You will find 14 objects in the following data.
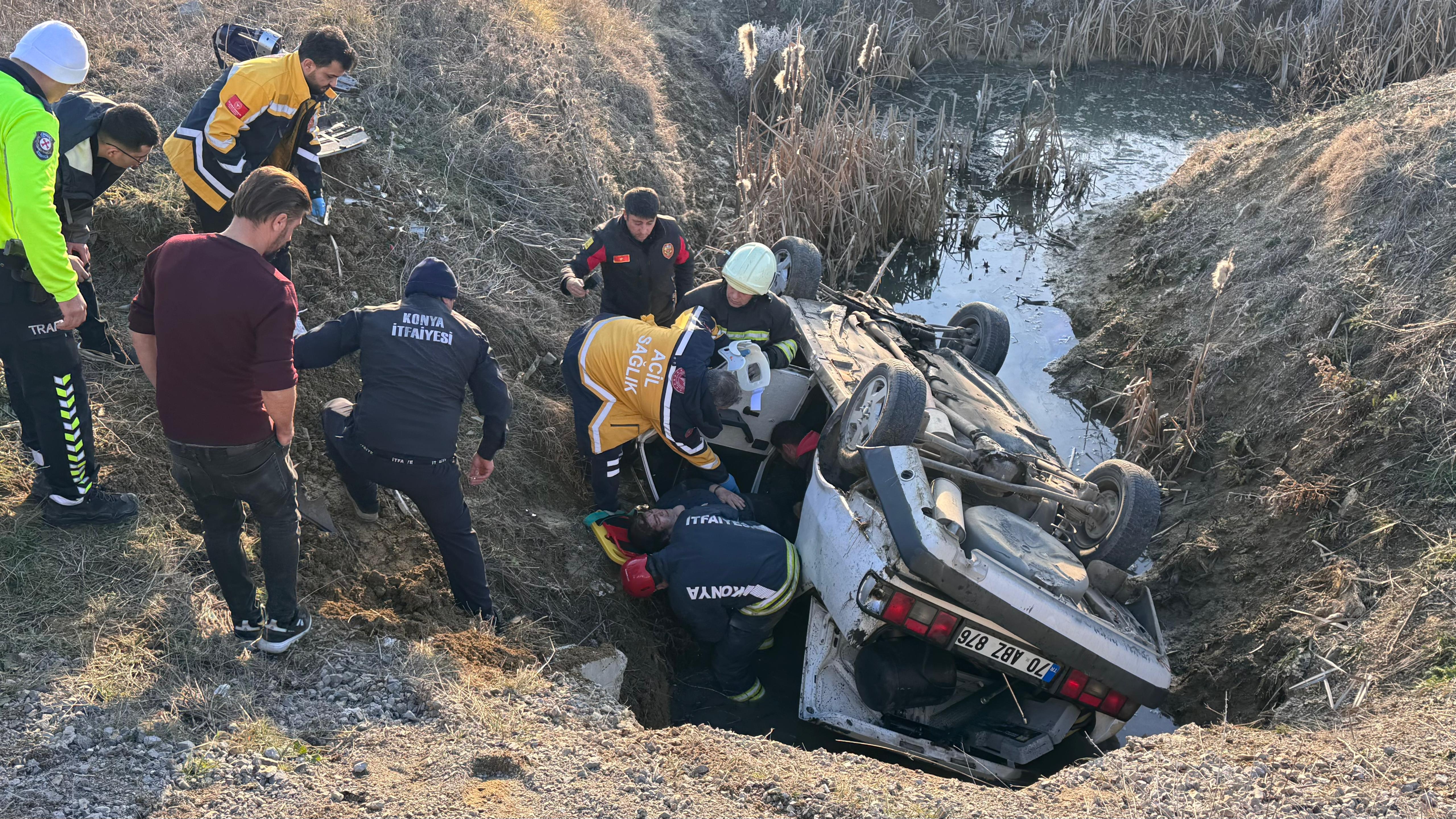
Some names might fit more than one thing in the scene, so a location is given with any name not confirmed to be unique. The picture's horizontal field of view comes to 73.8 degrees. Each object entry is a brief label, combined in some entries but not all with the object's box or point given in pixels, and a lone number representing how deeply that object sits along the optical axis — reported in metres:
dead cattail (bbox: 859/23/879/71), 9.59
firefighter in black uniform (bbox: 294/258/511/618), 4.01
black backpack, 5.57
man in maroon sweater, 3.10
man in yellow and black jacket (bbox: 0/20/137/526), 3.42
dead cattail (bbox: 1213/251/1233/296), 6.00
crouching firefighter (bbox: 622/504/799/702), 4.61
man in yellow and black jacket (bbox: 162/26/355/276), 4.74
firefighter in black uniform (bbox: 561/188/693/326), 5.84
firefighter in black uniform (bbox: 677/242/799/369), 5.71
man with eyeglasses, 3.79
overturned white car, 4.05
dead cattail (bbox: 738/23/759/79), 8.79
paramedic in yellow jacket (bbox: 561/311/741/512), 4.96
